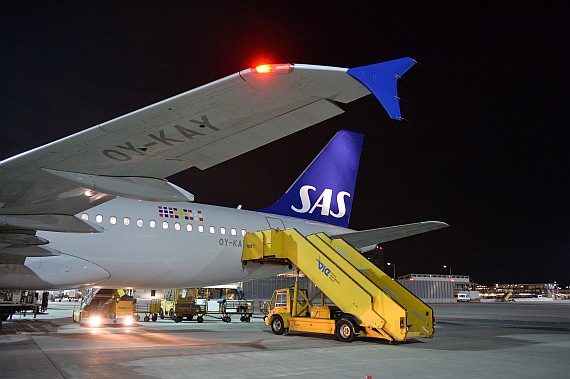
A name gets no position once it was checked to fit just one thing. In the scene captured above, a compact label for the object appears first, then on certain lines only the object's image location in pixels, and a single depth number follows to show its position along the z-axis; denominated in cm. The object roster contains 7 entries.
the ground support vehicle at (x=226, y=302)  2495
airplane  651
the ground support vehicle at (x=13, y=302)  2312
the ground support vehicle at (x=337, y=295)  1351
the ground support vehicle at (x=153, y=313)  2342
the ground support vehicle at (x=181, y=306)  2326
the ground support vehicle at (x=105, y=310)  2056
